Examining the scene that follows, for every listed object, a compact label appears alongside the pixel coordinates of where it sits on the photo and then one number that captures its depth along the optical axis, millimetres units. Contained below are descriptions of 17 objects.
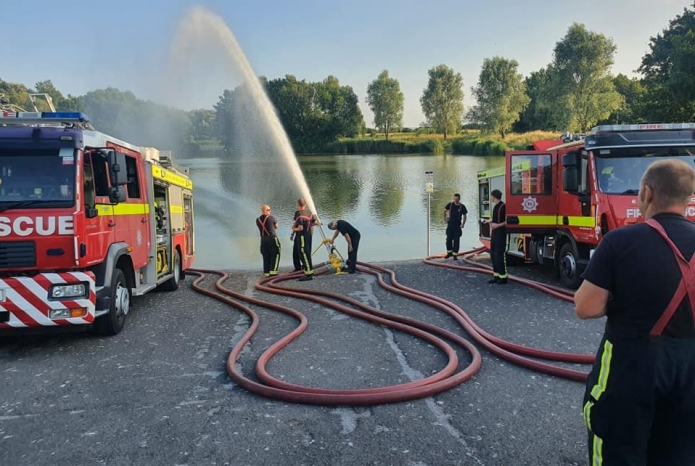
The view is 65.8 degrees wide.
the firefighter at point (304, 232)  11547
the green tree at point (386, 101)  71062
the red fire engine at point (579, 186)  8484
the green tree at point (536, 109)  60709
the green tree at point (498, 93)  68750
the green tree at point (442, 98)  72625
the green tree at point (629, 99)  28141
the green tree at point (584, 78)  55188
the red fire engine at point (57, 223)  5961
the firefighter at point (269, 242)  12203
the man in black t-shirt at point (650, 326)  2201
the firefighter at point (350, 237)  12070
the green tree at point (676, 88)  23250
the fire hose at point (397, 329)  4406
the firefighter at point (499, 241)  9734
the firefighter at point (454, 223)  13930
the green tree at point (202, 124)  24906
